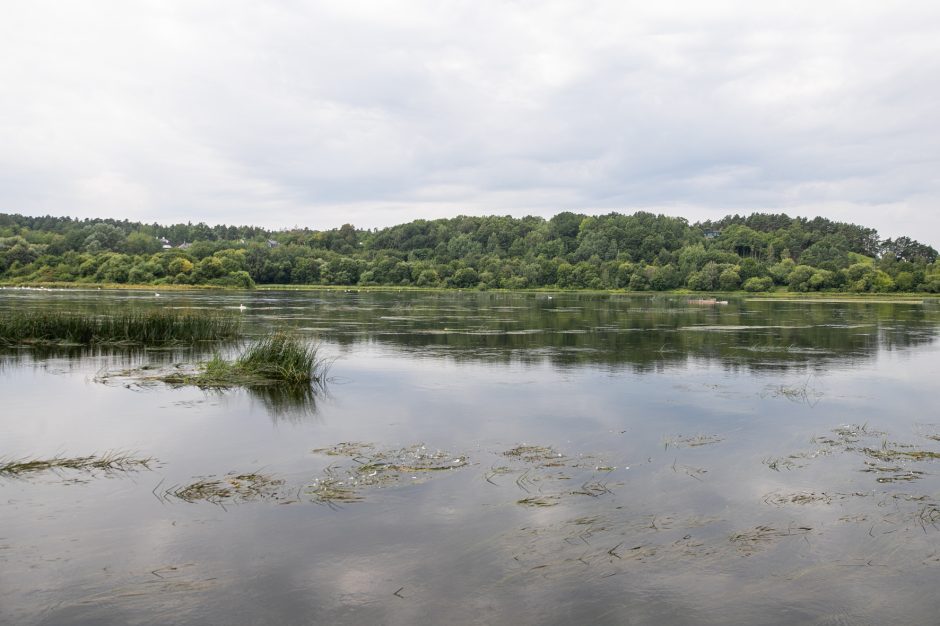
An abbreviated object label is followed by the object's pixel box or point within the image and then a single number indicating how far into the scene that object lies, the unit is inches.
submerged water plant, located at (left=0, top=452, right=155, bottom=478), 403.2
